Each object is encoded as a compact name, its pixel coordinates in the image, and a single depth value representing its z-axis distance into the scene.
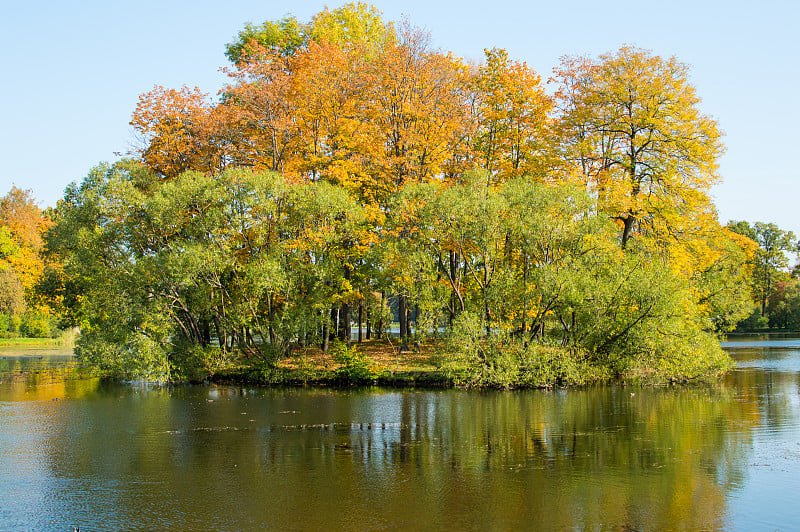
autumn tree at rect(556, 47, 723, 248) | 33.94
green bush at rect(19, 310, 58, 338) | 72.51
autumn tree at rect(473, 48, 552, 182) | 37.62
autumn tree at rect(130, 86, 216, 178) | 38.06
